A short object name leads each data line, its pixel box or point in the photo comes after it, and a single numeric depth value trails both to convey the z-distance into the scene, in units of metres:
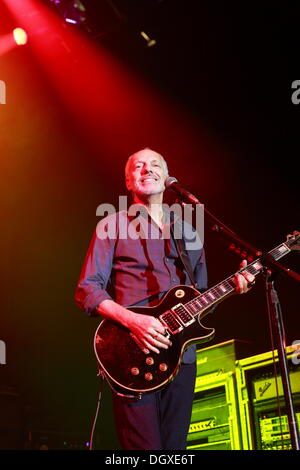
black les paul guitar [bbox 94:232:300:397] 2.41
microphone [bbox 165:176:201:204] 2.73
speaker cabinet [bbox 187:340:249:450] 4.07
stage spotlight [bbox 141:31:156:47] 5.67
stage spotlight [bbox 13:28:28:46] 5.34
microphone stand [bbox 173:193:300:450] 2.12
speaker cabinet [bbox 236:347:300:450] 3.68
